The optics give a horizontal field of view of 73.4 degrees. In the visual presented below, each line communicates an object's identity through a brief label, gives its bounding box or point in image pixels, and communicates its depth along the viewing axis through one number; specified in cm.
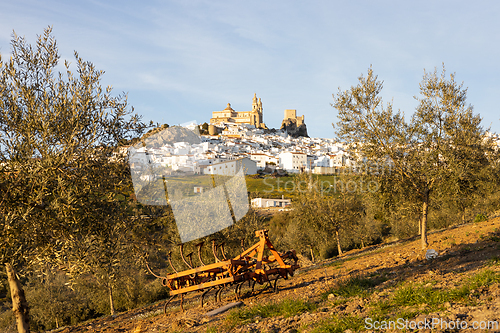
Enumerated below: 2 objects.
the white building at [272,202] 6719
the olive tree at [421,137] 1489
